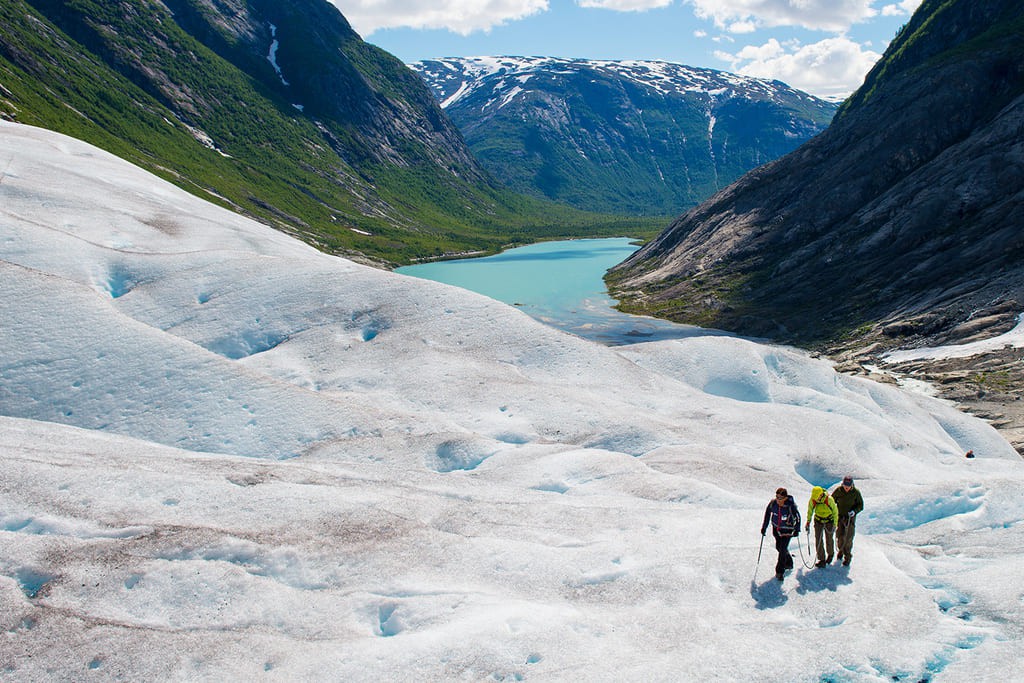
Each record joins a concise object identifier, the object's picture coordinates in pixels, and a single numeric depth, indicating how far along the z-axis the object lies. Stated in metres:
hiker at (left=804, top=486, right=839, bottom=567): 14.12
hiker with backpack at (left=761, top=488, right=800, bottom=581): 13.66
